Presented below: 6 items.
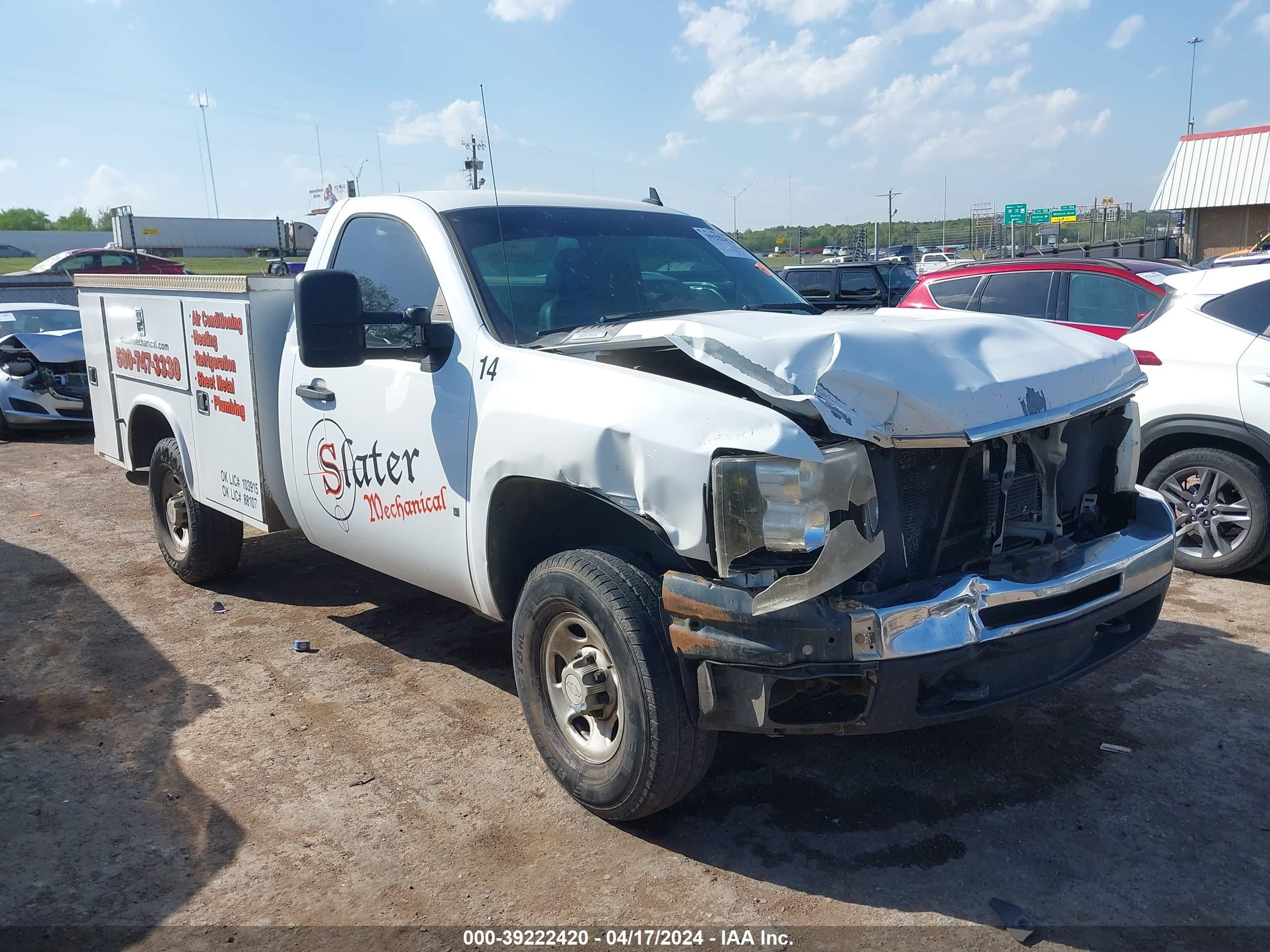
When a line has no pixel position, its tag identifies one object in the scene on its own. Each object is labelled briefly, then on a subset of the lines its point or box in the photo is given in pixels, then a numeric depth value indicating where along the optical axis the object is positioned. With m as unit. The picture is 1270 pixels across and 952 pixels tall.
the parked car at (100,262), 27.59
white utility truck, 2.76
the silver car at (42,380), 11.53
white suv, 5.47
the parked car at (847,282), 15.13
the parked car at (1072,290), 7.57
